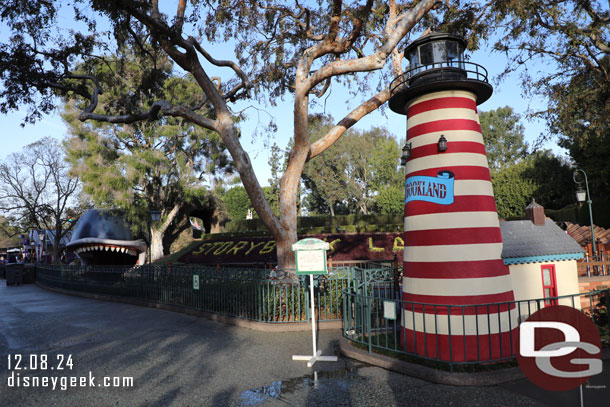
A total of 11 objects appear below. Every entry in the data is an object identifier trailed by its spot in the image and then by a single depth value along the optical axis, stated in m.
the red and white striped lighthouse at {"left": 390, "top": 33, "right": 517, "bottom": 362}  6.47
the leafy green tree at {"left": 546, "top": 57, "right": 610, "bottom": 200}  15.73
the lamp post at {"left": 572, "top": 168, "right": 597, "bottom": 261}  19.34
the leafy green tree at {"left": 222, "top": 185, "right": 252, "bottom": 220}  49.84
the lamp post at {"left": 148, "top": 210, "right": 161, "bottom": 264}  18.98
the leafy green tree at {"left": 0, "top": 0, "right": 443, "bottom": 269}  10.91
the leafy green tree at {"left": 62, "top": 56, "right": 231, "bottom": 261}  26.48
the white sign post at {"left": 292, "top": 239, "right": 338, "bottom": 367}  7.65
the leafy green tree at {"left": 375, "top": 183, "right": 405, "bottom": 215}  46.75
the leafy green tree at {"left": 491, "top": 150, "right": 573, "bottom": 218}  36.97
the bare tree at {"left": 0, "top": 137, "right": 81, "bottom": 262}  34.34
